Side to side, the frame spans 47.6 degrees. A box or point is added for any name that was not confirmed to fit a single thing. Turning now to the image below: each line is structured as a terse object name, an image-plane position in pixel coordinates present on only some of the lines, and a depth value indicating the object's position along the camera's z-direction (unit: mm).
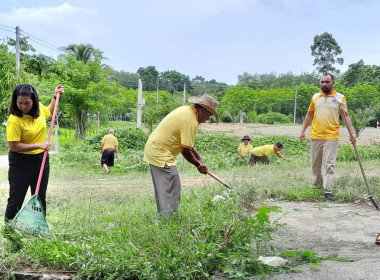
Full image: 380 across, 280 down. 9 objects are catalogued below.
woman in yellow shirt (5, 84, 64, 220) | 4121
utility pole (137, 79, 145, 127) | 26203
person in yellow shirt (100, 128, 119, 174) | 12734
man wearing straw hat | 4230
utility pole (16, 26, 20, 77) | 15338
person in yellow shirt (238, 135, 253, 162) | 13401
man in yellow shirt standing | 6652
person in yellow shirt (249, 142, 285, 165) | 11983
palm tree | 34531
